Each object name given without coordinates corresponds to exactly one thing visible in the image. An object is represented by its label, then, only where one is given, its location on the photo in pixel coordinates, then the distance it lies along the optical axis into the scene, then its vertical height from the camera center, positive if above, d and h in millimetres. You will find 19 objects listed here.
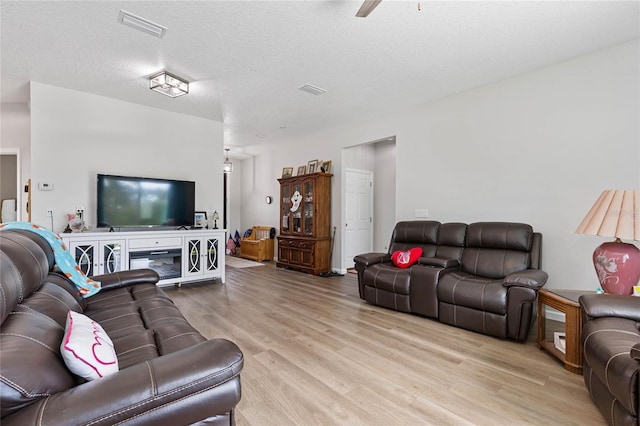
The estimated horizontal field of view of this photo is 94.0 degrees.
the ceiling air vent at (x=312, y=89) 3792 +1594
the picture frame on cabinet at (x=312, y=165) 6059 +941
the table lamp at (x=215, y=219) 5137 -143
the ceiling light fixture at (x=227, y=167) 6981 +1031
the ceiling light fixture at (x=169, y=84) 3387 +1473
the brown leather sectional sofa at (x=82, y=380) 785 -513
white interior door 5723 -50
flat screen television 4059 +126
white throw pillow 943 -479
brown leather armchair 1266 -670
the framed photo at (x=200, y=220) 4975 -157
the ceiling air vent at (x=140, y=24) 2434 +1581
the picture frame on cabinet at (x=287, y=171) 6613 +890
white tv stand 3744 -587
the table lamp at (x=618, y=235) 1997 -149
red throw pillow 3537 -550
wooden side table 2069 -801
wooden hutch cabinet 5602 -280
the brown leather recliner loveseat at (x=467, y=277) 2580 -660
